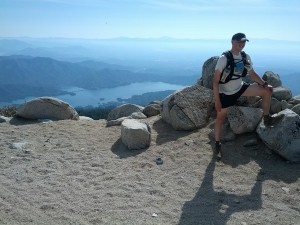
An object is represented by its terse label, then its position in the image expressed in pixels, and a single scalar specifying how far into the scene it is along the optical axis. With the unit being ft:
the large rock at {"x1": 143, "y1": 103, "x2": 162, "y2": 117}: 45.55
